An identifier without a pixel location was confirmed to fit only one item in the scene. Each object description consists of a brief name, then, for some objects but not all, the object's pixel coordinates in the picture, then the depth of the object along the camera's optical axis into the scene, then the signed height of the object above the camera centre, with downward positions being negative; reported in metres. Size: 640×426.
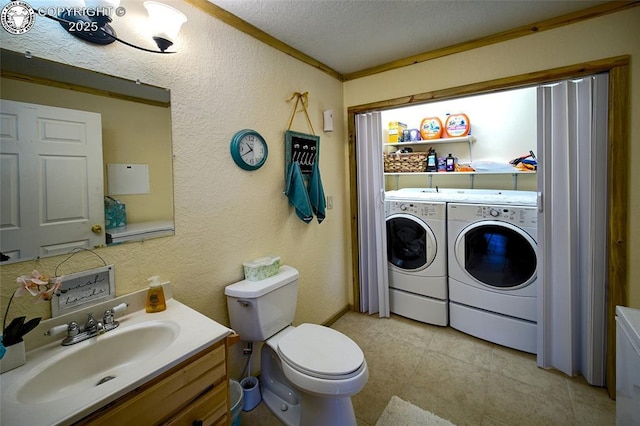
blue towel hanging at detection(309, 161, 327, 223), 2.10 +0.11
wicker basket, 3.00 +0.49
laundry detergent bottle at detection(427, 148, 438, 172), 2.96 +0.47
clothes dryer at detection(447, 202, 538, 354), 2.00 -0.50
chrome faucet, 0.99 -0.43
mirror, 0.98 +0.37
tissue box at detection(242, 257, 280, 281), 1.63 -0.35
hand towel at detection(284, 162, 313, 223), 1.93 +0.12
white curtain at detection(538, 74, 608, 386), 1.66 -0.12
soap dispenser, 1.23 -0.38
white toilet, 1.26 -0.72
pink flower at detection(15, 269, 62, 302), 0.90 -0.24
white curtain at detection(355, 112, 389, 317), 2.50 -0.08
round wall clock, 1.61 +0.36
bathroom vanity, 0.73 -0.49
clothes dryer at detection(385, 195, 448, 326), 2.39 -0.46
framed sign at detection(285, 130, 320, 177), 1.97 +0.44
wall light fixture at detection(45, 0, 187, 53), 1.05 +0.75
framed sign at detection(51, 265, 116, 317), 1.05 -0.30
